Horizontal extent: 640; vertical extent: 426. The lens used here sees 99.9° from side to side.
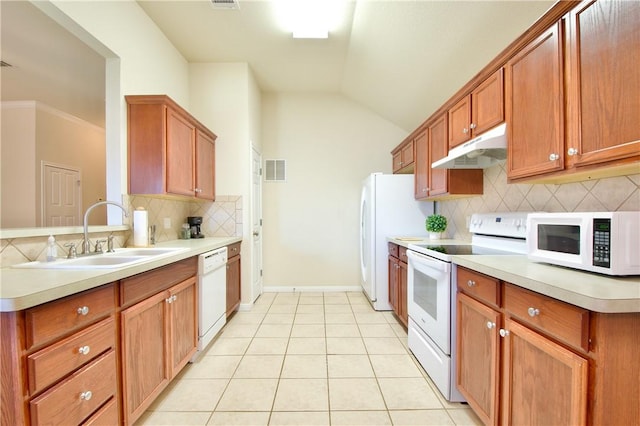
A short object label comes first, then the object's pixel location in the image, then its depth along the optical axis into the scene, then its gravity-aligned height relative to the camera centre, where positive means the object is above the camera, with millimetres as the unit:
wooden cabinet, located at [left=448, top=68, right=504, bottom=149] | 1665 +683
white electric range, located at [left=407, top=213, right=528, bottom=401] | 1654 -540
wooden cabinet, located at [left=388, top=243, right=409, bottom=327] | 2617 -764
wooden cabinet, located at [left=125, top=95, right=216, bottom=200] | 2160 +526
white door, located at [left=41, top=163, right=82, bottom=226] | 3584 +205
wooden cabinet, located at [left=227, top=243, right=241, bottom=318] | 2801 -761
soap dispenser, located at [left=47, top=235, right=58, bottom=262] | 1392 -211
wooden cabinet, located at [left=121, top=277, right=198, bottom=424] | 1301 -776
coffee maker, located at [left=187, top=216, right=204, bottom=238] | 2988 -180
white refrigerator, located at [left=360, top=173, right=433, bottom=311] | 3139 -112
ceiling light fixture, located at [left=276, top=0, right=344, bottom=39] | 2334 +1775
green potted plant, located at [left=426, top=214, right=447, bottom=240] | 2732 -171
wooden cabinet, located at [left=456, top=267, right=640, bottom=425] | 798 -553
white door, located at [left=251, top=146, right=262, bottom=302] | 3396 -197
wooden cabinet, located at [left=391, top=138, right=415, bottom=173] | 3127 +659
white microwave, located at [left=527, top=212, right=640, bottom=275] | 952 -131
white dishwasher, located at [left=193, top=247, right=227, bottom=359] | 2146 -745
